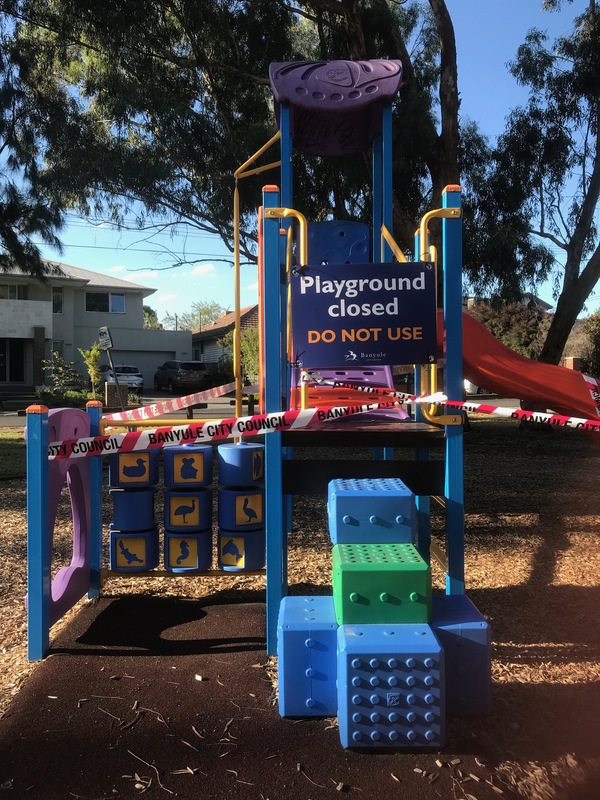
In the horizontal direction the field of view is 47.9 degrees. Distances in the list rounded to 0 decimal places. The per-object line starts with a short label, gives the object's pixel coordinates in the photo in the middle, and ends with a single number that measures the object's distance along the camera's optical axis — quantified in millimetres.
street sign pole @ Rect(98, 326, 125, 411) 16417
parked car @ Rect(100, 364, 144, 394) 32353
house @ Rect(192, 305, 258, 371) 49406
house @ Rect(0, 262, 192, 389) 35312
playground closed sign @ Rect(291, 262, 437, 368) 3643
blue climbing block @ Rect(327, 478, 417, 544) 3023
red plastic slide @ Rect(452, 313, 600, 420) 4828
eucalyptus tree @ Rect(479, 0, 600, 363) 13906
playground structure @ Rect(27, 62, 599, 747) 2762
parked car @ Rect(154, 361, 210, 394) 36125
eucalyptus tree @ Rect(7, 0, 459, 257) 12742
